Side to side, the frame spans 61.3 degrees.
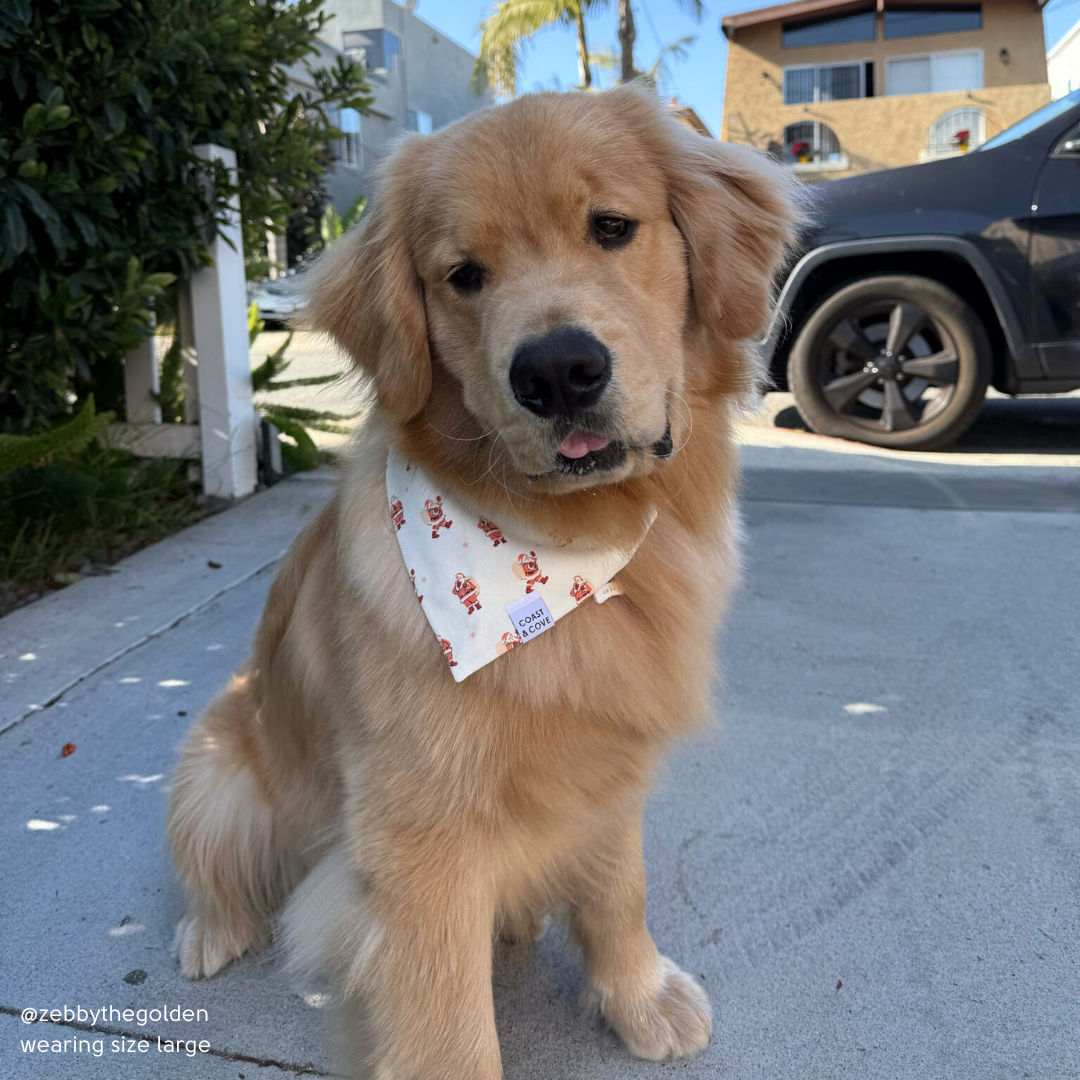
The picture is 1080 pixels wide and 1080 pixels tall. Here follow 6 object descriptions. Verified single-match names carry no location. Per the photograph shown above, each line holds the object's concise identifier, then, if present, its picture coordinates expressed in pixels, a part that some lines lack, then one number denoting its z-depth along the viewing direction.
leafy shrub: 3.69
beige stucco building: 20.73
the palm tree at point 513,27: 18.70
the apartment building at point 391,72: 29.62
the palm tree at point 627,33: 16.97
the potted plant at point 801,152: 20.56
